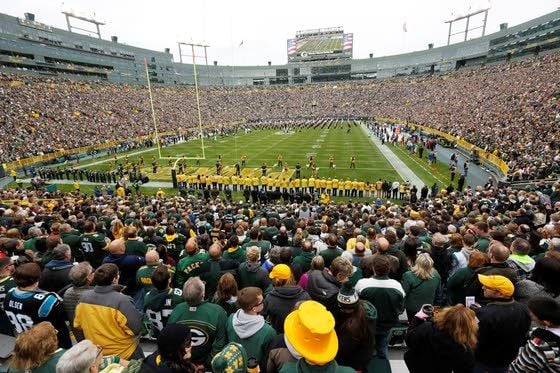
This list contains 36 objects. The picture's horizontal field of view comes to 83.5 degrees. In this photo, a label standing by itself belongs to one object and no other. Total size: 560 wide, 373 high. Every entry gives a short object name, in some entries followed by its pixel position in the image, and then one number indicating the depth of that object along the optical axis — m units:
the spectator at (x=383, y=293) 3.78
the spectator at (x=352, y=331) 2.97
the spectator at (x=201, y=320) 3.23
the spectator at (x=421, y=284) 4.25
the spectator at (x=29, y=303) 3.51
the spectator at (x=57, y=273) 4.67
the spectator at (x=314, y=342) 2.20
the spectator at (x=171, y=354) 2.34
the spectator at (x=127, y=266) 5.14
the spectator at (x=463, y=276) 4.39
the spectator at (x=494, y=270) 3.85
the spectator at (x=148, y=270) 4.65
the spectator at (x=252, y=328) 2.97
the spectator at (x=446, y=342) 2.66
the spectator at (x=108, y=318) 3.38
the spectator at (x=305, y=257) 5.46
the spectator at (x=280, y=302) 3.59
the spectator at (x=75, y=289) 3.83
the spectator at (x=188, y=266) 5.03
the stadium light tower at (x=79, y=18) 66.00
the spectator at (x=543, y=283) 3.62
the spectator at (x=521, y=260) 4.70
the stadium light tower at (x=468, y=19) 70.81
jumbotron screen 93.62
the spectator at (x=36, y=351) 2.49
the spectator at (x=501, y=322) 3.14
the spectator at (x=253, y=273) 4.71
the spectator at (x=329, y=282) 3.78
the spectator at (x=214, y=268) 4.86
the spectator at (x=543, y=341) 2.68
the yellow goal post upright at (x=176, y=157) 31.30
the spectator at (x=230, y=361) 2.27
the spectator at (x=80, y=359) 2.17
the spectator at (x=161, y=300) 3.75
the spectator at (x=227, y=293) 3.80
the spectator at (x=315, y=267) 4.55
